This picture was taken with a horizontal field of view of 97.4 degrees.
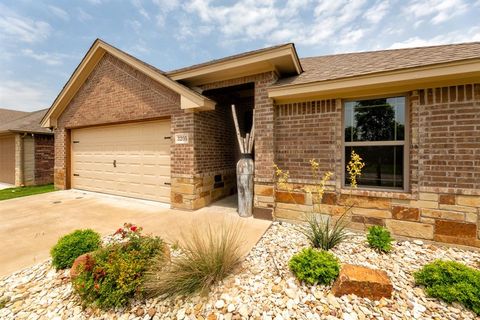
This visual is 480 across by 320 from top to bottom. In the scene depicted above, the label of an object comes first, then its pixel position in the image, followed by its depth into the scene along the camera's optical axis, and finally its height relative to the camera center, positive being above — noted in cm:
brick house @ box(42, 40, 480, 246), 348 +67
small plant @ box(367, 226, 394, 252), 324 -128
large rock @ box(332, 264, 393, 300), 225 -138
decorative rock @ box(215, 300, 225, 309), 218 -152
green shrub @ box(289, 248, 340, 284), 245 -131
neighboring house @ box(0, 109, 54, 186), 979 +24
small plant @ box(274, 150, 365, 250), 332 -116
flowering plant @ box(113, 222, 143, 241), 280 -101
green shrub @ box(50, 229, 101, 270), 289 -125
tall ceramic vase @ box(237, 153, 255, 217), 498 -61
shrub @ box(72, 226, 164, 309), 223 -130
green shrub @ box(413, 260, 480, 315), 210 -134
